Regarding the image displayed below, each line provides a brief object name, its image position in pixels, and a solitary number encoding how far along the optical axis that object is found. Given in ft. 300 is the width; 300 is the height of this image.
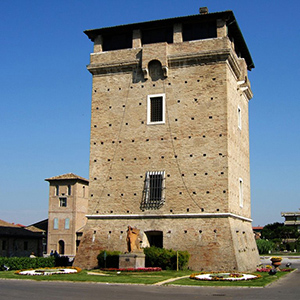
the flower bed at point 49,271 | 80.37
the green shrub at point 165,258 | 87.35
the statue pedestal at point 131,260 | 84.28
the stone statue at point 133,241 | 86.58
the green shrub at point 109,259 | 90.53
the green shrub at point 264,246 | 196.14
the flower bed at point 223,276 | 70.08
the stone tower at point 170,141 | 92.48
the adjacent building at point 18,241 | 162.20
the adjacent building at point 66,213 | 199.51
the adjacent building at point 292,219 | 313.94
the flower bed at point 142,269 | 82.69
